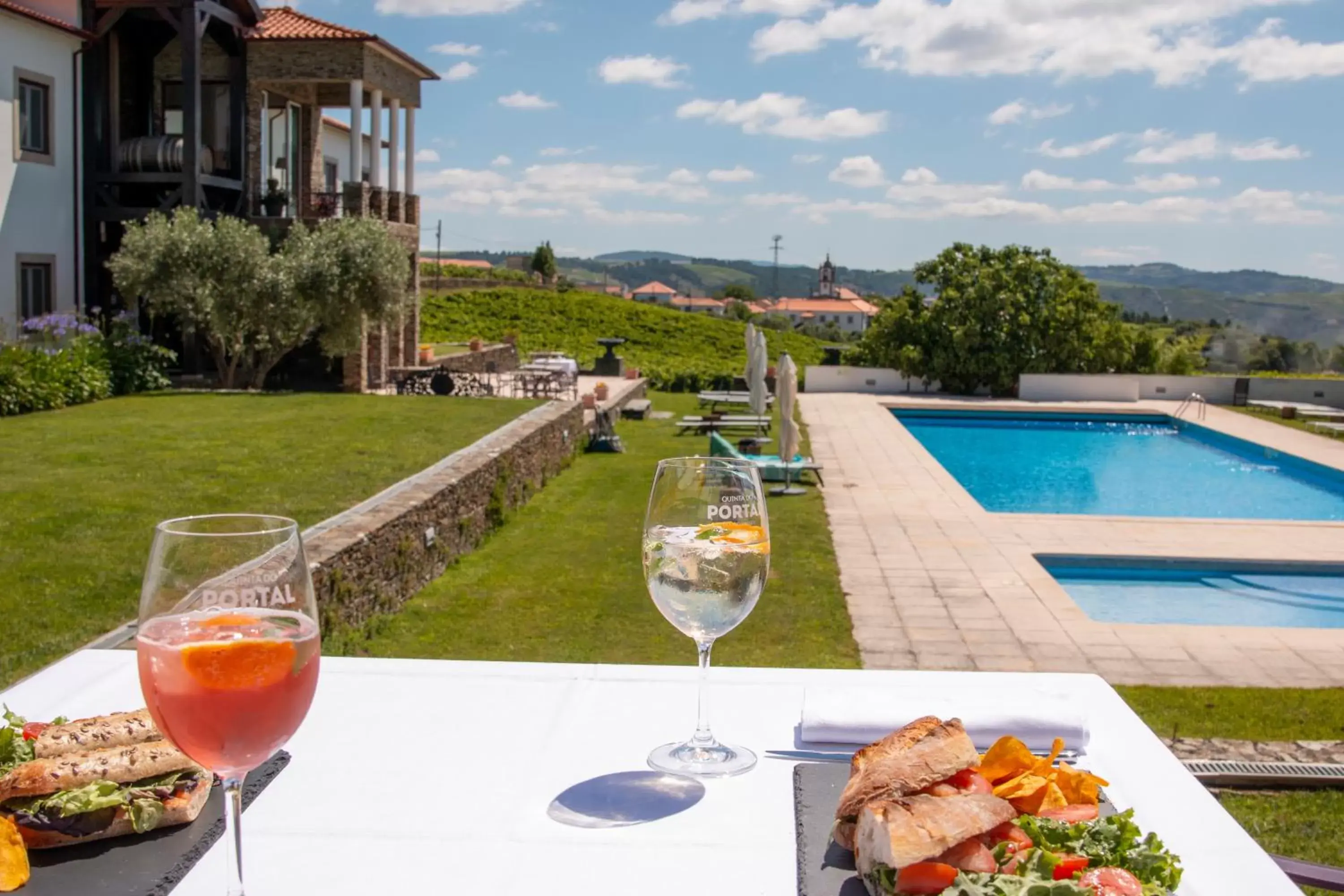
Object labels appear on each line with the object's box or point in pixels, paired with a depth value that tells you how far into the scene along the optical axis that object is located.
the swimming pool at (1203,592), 9.48
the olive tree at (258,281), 18.23
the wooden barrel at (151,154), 20.06
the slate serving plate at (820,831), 1.31
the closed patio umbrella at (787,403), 13.69
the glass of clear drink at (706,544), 1.58
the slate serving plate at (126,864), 1.27
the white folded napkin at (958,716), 1.73
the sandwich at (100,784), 1.33
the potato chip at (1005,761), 1.40
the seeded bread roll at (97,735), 1.45
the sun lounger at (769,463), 13.90
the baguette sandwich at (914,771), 1.29
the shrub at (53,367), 14.29
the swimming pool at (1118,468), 15.60
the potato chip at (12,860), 1.24
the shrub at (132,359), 17.34
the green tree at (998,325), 28.91
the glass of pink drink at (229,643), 1.10
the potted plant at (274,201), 21.47
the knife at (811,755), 1.70
